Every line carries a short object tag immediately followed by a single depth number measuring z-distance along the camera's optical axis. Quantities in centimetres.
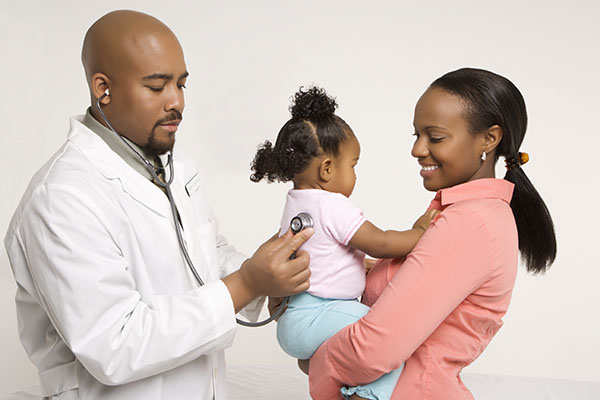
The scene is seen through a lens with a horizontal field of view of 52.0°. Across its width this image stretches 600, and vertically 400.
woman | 147
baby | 166
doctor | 135
